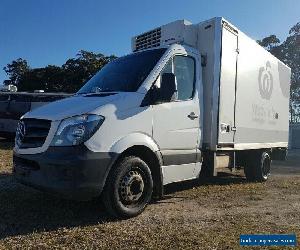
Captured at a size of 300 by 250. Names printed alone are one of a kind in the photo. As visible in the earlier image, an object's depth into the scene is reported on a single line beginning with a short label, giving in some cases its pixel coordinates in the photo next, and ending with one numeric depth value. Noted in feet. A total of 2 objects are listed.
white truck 10.39
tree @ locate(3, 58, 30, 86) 137.98
